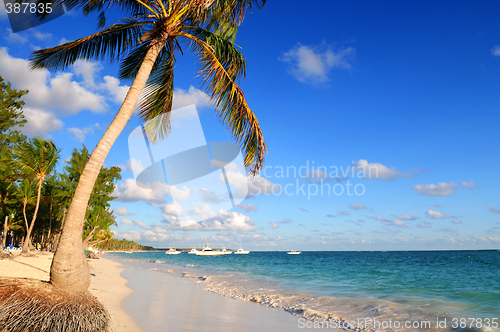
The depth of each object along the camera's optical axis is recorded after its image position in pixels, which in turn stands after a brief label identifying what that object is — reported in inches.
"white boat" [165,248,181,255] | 4714.6
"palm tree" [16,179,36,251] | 941.2
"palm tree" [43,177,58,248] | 1205.1
